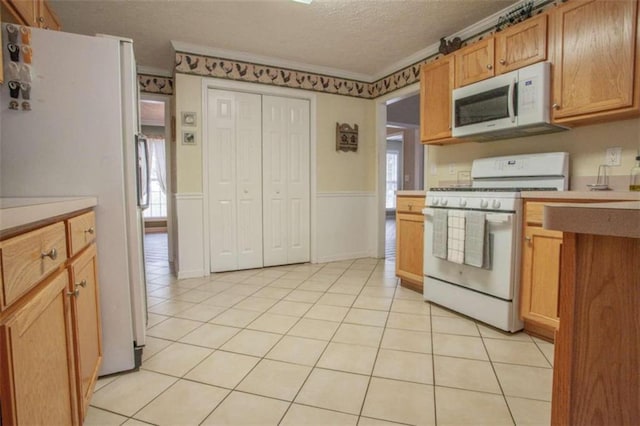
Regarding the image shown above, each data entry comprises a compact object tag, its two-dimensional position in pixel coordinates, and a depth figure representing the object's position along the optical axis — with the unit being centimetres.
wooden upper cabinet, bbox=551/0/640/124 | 173
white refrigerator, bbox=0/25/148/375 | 135
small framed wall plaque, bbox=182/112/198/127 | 329
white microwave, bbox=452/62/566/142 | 207
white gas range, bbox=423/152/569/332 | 199
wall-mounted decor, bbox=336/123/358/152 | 408
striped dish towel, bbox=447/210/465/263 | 222
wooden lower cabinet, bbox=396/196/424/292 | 278
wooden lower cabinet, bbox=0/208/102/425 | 65
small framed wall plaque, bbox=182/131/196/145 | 329
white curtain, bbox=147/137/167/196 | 720
